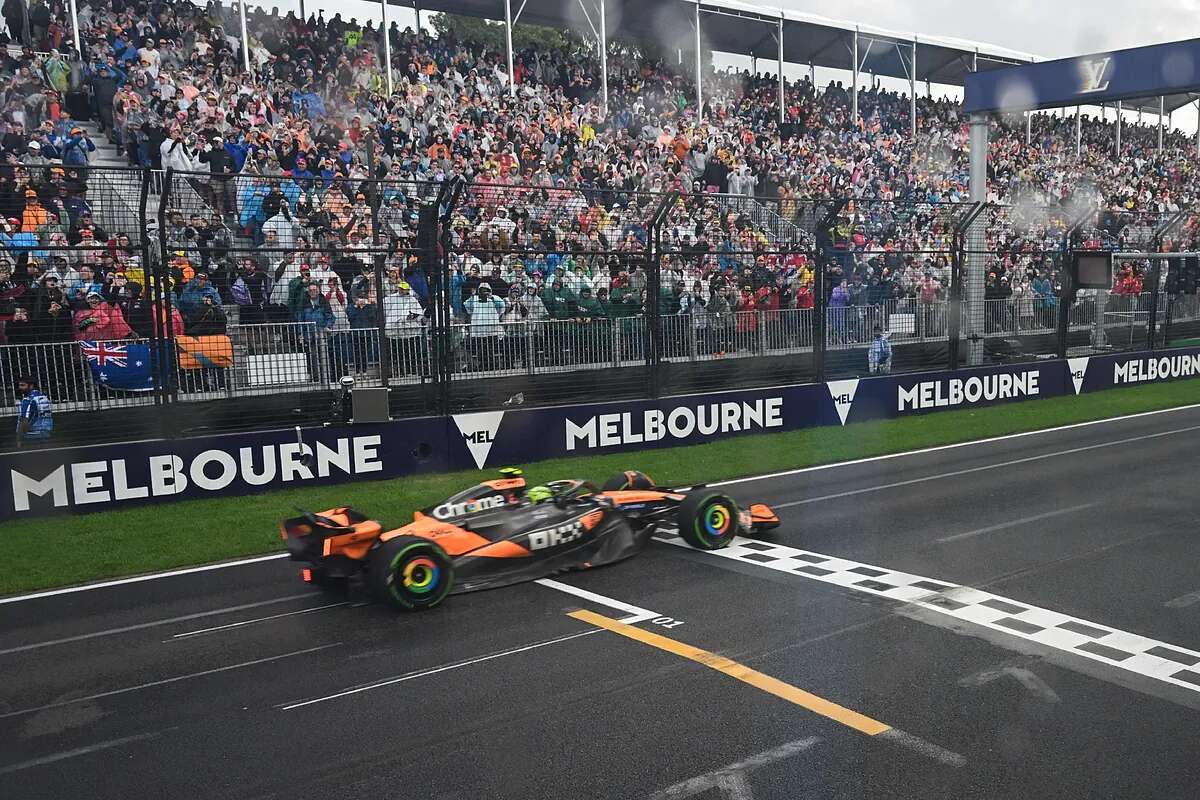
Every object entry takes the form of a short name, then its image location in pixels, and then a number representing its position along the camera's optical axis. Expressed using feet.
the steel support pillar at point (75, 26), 56.59
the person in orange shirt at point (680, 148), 77.87
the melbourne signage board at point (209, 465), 36.29
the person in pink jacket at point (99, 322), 40.45
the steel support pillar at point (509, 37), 75.77
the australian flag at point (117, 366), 40.27
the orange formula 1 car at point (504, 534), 26.40
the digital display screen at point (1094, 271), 66.03
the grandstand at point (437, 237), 41.37
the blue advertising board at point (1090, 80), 67.92
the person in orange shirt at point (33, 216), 39.86
